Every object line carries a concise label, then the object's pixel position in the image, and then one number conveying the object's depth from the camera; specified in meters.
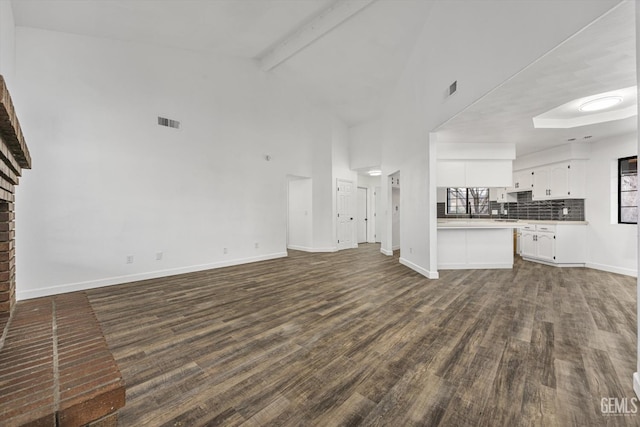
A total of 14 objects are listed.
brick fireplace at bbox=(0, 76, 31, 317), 1.37
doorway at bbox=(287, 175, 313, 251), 7.80
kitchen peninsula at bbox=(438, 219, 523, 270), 5.32
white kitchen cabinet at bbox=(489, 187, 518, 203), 6.50
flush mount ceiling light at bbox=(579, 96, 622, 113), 3.45
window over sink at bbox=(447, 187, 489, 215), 6.50
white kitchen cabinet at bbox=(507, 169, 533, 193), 6.41
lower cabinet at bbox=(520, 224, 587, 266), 5.43
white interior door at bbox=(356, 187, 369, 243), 9.69
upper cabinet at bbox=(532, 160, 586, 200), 5.48
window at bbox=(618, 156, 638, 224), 4.84
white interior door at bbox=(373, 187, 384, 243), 10.09
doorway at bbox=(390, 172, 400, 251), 7.55
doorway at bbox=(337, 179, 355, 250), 8.22
